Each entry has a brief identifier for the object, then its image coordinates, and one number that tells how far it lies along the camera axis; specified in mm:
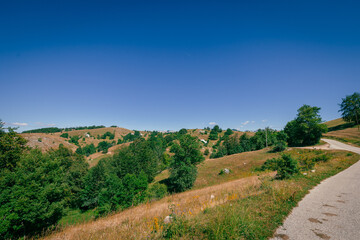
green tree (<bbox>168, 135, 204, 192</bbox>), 28328
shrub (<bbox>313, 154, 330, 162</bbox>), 17856
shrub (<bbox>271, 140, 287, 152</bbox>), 36562
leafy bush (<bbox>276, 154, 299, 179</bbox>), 11872
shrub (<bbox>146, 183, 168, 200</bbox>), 26591
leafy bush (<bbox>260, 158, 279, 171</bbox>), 27297
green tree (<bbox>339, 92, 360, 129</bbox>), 47875
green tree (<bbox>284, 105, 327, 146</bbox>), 34781
